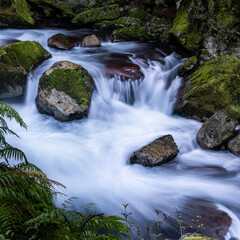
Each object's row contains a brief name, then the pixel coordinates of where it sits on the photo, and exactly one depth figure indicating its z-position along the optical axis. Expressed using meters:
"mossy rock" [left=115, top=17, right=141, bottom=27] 12.29
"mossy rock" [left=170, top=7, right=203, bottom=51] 9.50
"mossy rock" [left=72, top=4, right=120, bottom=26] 13.01
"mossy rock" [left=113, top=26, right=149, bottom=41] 11.52
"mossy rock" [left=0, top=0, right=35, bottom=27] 10.81
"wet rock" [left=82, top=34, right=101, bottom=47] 10.48
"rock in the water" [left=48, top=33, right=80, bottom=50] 9.91
